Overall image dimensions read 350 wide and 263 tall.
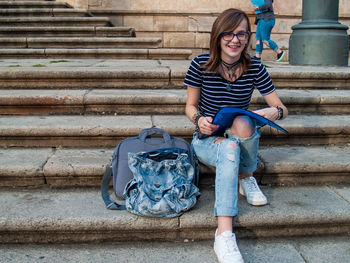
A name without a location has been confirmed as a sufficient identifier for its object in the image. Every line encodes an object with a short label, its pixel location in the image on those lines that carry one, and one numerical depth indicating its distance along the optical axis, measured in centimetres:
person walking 652
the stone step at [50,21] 704
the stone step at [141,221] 204
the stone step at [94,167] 244
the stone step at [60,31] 670
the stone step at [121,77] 361
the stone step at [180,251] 192
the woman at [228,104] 200
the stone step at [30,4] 762
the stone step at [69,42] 634
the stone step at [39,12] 736
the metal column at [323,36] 521
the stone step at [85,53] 580
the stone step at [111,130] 282
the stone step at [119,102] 321
